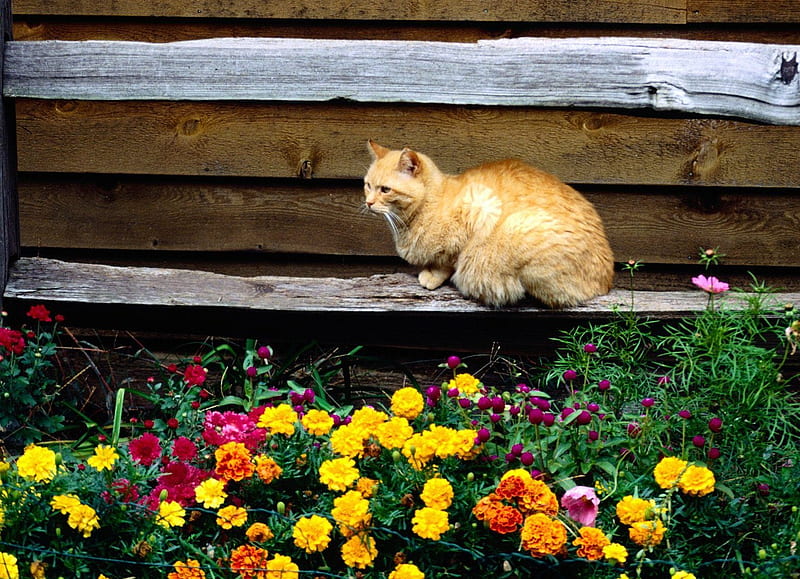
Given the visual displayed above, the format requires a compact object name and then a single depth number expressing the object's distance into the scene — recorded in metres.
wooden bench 3.01
